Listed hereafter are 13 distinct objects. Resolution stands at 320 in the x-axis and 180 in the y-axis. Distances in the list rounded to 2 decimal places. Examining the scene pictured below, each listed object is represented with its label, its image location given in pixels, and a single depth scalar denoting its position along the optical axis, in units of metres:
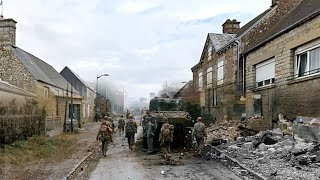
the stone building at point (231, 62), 16.49
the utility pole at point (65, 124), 20.06
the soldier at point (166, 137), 10.04
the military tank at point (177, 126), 12.55
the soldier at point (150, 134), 11.72
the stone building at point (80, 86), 35.91
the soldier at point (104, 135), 10.80
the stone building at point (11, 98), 10.56
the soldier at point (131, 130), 12.62
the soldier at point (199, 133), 10.60
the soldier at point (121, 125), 19.50
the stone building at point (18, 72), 18.76
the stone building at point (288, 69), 10.17
